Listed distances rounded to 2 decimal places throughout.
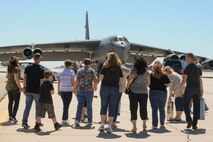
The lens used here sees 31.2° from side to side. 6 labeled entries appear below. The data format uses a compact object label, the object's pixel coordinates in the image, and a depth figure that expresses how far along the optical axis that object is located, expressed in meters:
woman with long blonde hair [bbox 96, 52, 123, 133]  7.64
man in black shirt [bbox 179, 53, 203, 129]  8.17
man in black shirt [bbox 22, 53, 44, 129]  8.06
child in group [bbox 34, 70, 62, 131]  7.73
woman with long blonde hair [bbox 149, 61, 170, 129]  8.20
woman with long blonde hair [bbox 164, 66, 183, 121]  9.62
